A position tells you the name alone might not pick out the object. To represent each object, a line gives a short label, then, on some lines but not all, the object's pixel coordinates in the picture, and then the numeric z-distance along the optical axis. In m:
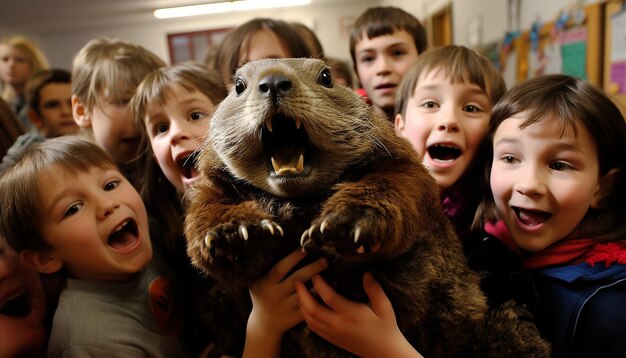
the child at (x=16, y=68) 1.20
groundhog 0.36
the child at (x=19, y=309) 0.50
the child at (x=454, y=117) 0.59
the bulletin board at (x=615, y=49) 0.87
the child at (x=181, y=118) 0.57
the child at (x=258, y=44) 0.72
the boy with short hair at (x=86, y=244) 0.48
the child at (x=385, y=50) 0.79
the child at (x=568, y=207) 0.46
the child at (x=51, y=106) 0.99
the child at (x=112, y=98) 0.67
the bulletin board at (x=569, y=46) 0.94
